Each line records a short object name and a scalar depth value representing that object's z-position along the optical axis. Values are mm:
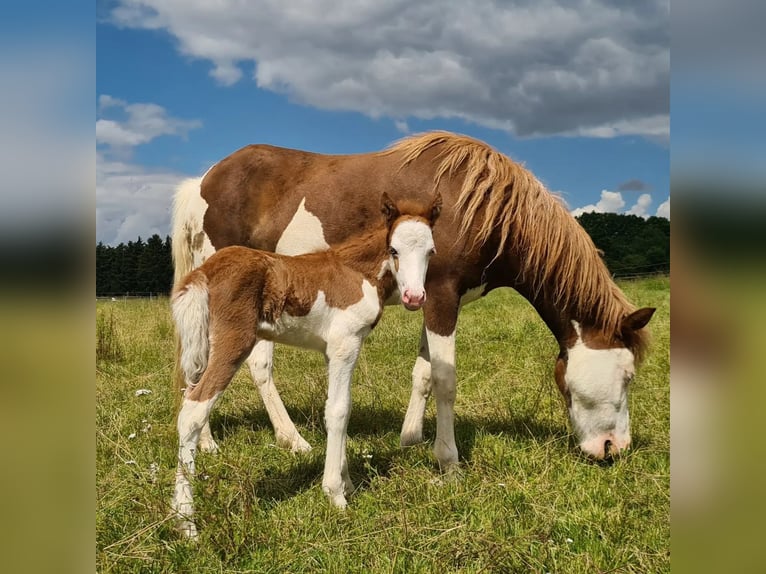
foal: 3562
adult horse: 4836
